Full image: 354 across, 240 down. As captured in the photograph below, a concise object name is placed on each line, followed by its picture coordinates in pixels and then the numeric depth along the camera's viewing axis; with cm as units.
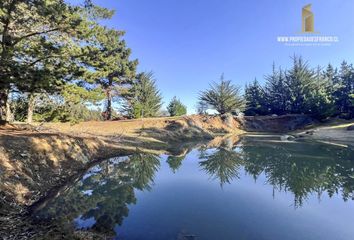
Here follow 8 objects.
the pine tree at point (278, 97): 4728
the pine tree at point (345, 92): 4088
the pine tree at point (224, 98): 4225
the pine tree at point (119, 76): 3002
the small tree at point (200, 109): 5728
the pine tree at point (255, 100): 4853
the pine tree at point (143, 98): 3304
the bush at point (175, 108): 4400
